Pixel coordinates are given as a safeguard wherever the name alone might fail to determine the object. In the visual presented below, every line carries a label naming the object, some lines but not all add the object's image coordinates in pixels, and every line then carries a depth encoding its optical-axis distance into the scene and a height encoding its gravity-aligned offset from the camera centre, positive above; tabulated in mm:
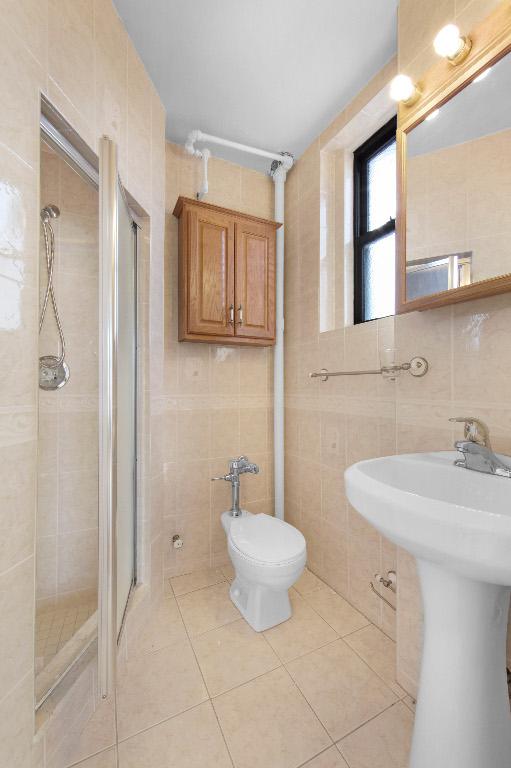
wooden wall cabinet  1685 +629
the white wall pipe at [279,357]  2006 +201
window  1583 +858
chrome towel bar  1081 +70
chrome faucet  786 -162
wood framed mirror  837 +626
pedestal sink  614 -567
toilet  1280 -724
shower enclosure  717 -75
